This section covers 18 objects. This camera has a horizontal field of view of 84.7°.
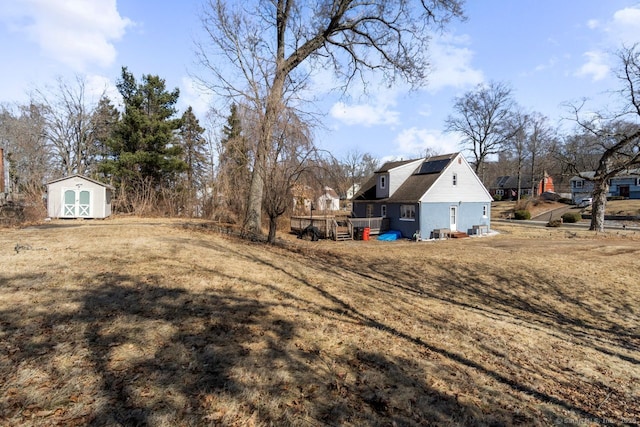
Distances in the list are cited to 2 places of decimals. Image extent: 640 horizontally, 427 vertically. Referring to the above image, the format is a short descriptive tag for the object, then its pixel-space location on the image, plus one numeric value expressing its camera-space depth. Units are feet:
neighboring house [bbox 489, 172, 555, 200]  218.18
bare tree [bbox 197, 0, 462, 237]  53.21
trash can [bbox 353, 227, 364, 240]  82.89
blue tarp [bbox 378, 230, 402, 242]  83.05
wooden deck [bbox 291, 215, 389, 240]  81.30
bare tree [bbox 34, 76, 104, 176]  110.22
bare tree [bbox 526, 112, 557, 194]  168.96
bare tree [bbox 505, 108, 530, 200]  140.87
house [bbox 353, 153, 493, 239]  81.92
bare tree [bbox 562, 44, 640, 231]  73.72
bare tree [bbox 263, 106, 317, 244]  43.39
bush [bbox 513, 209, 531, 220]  134.21
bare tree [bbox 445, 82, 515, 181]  140.36
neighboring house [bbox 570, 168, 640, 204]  166.61
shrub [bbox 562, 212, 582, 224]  116.88
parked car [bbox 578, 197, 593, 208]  157.58
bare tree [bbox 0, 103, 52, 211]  114.52
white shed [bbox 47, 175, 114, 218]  72.84
